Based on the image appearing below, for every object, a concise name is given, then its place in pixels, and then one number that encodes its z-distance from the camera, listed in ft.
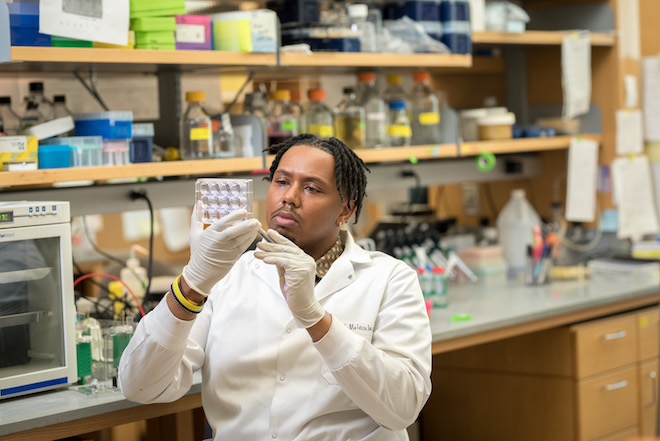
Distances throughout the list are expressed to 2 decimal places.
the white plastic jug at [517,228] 12.35
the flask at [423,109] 10.80
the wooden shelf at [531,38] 11.31
